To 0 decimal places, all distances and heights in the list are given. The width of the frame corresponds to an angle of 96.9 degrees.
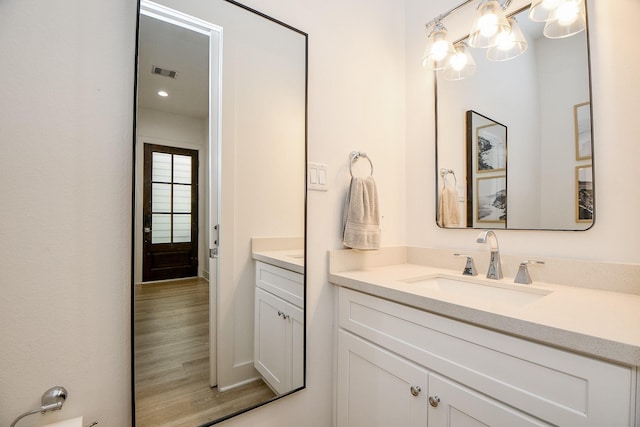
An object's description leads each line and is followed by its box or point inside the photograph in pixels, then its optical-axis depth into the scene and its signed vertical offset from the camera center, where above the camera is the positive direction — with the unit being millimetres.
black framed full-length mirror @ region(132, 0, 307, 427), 913 +21
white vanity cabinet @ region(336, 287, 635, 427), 635 -443
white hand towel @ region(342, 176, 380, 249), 1324 -2
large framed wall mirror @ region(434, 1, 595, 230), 1084 +369
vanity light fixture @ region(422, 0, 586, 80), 1068 +793
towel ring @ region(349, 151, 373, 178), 1422 +313
